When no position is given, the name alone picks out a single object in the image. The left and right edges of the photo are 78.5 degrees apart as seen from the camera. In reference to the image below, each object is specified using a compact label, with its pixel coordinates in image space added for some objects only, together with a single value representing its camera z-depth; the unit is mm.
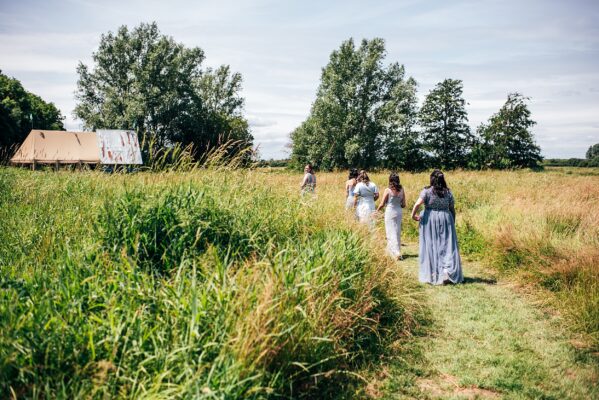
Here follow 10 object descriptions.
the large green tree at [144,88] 35688
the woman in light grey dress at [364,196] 9117
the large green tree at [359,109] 38594
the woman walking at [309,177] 11281
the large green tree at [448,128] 48688
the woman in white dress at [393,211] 8523
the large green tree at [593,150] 92762
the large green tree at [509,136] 48531
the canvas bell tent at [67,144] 35875
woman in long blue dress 6859
